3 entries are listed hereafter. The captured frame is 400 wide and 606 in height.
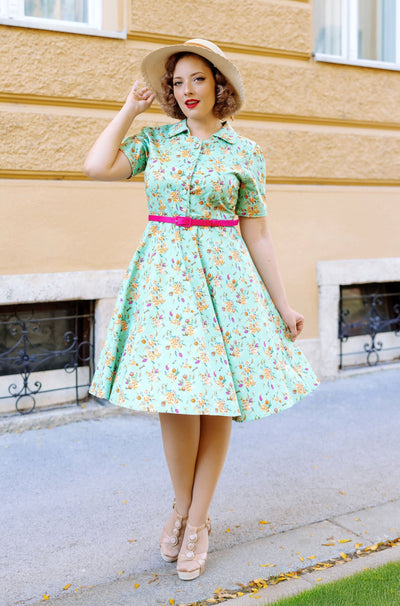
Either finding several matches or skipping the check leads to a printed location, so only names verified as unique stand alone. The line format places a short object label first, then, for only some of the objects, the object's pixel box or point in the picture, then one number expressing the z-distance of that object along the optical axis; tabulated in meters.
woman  2.52
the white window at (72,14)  4.50
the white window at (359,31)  5.90
